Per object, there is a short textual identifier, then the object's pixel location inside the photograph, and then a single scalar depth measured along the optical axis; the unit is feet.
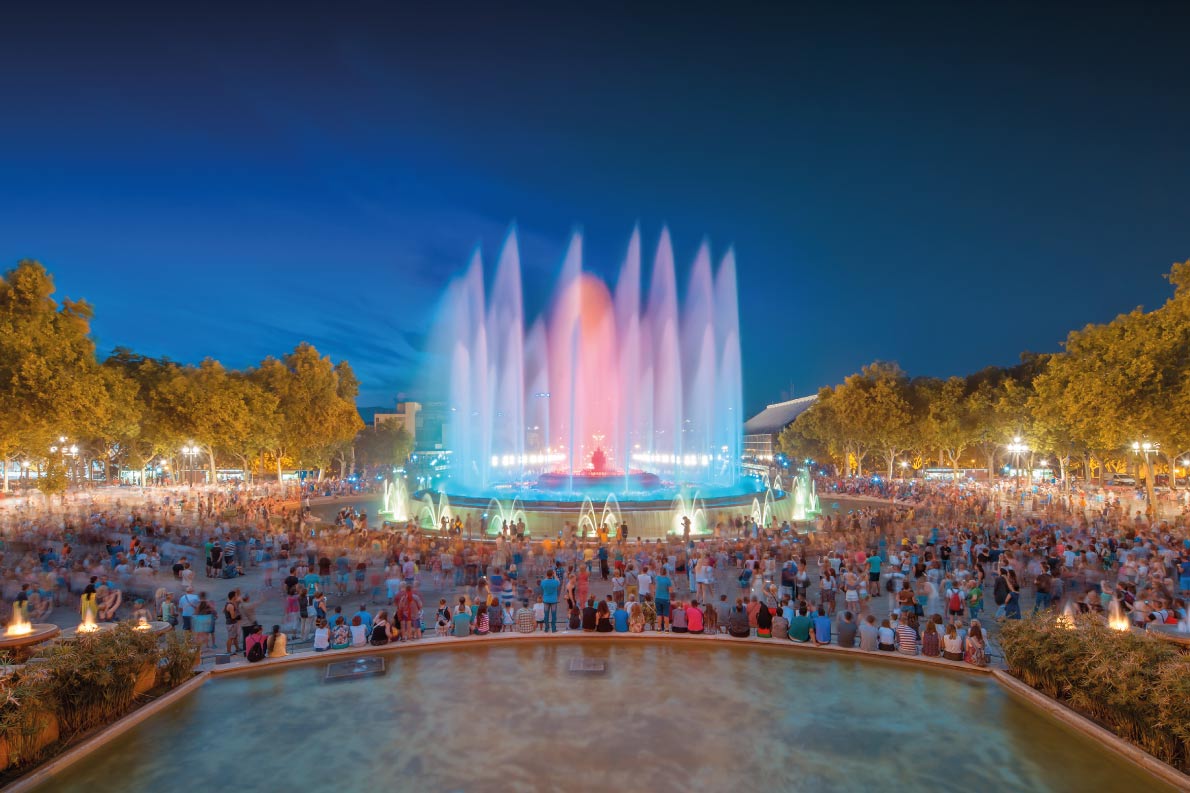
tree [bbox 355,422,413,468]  284.00
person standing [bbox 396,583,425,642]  48.88
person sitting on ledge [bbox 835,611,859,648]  46.34
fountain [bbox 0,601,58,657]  39.50
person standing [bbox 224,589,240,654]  47.75
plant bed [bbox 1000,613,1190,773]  29.94
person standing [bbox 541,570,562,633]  52.90
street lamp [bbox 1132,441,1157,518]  119.05
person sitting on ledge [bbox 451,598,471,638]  49.01
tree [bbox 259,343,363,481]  205.26
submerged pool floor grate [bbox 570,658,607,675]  41.78
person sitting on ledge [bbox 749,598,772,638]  48.80
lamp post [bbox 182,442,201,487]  190.52
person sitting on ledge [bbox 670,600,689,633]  50.34
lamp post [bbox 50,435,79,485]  140.26
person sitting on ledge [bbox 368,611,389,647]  47.32
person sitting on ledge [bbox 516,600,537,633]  50.39
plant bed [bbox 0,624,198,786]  29.07
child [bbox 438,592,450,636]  50.11
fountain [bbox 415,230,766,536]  107.76
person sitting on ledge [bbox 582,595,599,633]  50.44
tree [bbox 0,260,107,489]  99.81
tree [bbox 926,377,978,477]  222.28
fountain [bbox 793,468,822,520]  133.18
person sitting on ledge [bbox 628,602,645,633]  51.37
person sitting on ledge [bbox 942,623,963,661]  43.60
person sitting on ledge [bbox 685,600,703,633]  50.03
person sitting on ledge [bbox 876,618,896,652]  45.78
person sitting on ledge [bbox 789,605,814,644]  47.44
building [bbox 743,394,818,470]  440.04
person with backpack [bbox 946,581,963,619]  53.52
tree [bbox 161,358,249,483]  175.94
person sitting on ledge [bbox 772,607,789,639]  48.29
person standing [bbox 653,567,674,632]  54.16
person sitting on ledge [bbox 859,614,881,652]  45.62
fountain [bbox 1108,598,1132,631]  41.32
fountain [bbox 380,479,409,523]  124.26
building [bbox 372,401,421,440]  474.90
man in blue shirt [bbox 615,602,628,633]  50.34
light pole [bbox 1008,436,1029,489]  195.72
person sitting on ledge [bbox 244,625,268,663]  43.86
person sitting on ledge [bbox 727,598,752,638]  48.78
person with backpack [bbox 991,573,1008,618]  55.06
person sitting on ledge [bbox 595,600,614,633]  50.11
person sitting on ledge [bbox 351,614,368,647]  47.21
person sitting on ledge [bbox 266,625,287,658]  44.62
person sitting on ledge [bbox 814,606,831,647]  47.10
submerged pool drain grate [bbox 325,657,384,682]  41.46
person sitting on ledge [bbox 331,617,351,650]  47.21
